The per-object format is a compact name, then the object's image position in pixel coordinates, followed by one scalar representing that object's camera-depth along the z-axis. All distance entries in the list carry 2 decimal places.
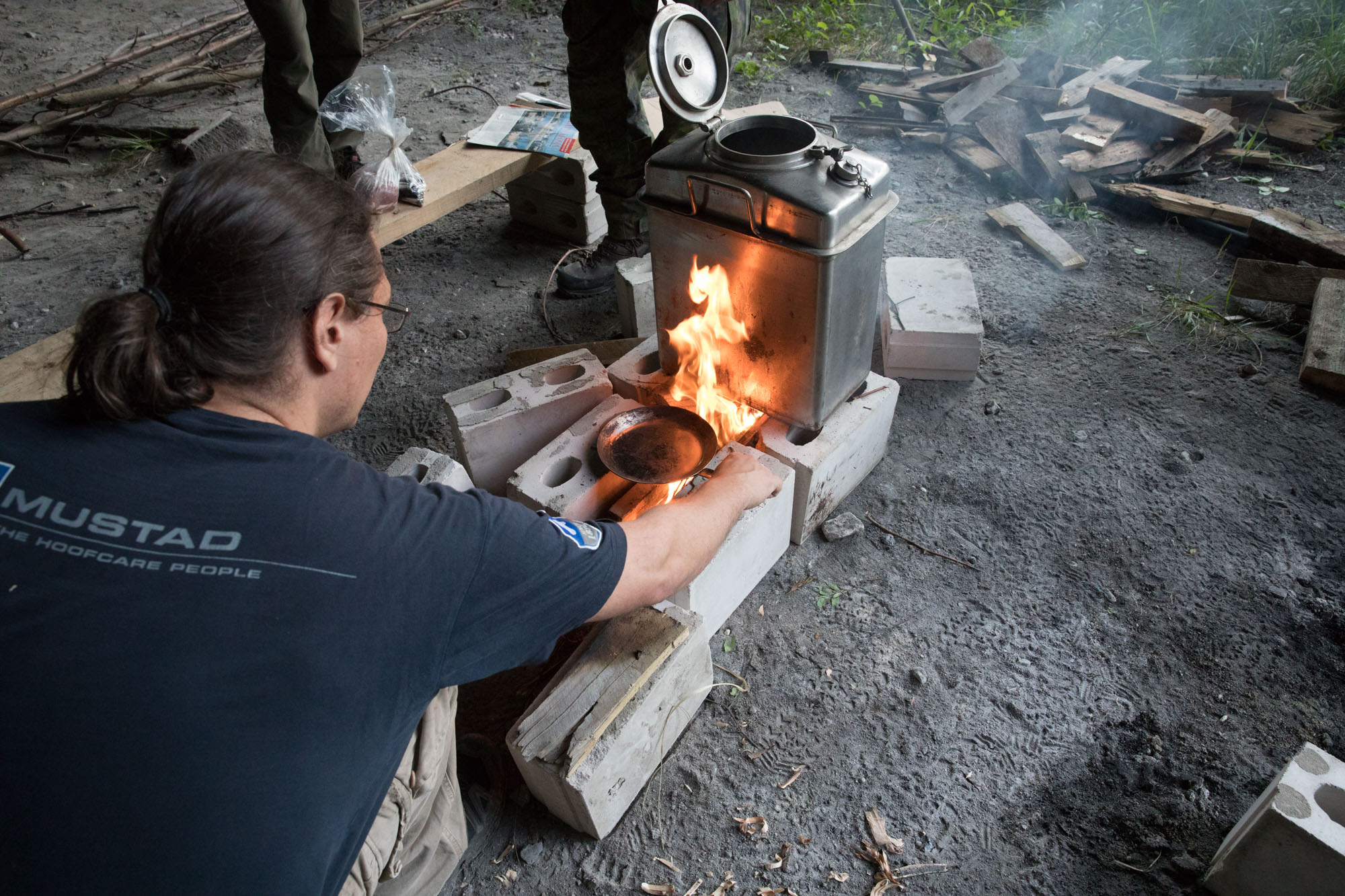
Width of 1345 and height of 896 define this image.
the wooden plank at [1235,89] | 5.01
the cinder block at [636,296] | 3.40
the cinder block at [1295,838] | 1.62
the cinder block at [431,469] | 2.29
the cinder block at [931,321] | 3.21
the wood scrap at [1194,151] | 4.64
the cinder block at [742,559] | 2.24
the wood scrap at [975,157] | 4.84
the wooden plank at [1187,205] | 4.13
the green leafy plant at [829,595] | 2.55
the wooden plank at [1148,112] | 4.72
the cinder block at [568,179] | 4.01
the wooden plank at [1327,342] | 3.17
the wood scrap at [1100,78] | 5.12
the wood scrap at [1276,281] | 3.58
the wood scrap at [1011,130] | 4.83
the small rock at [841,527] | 2.71
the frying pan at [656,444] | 2.32
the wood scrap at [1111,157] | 4.64
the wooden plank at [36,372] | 2.54
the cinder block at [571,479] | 2.34
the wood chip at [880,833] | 1.97
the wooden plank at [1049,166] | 4.66
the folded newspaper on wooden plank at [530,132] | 3.98
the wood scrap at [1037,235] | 4.02
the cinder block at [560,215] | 4.25
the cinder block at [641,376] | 2.75
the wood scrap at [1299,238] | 3.73
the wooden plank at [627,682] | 1.80
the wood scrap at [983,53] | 5.49
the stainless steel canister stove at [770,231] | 2.11
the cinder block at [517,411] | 2.63
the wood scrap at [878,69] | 5.79
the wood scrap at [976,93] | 5.14
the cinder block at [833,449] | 2.52
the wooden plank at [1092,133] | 4.73
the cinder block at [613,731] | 1.82
